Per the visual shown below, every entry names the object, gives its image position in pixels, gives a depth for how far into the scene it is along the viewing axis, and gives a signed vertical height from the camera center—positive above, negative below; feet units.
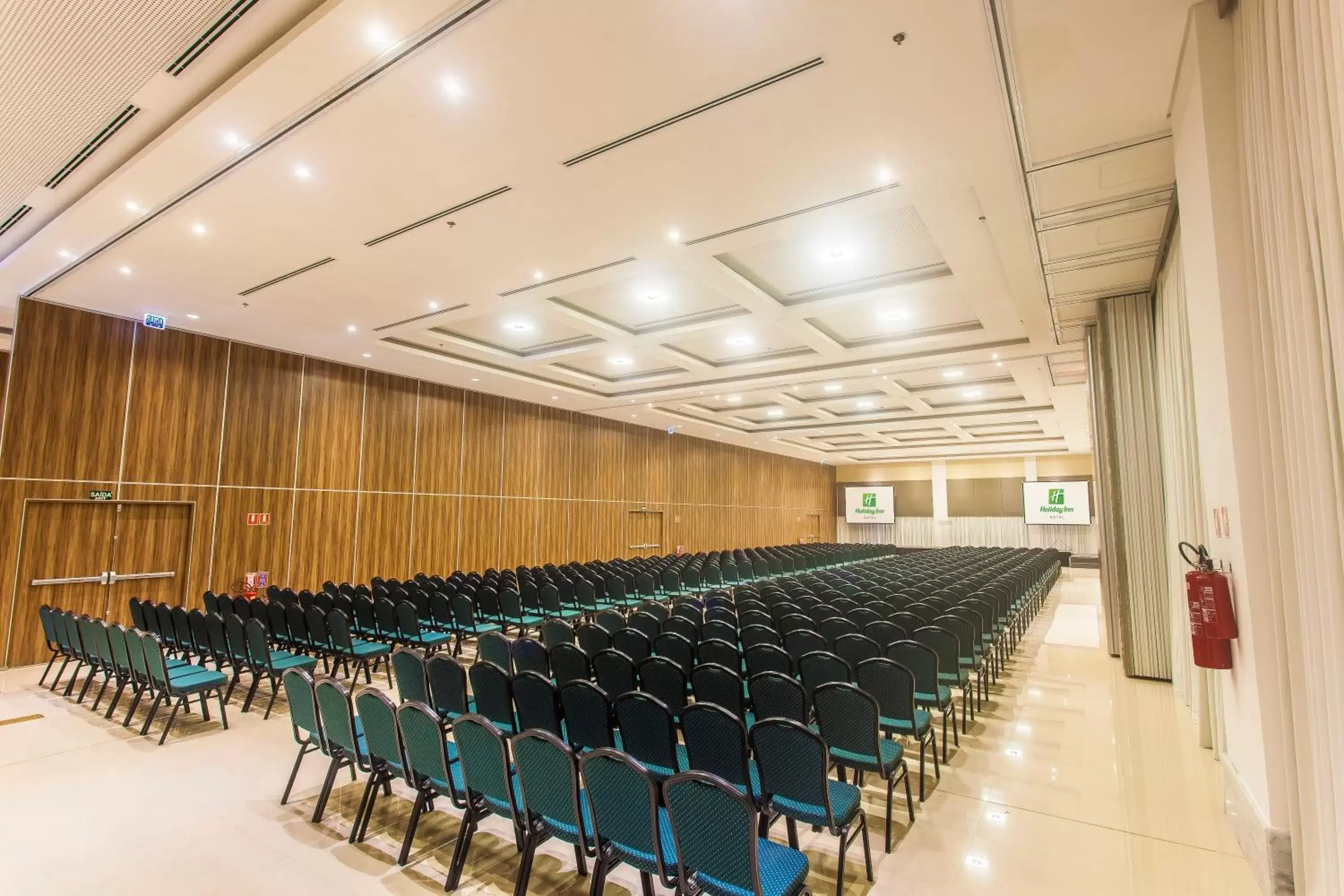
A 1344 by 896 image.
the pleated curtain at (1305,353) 7.58 +2.25
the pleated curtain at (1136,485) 24.43 +1.19
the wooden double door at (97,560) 26.25 -2.43
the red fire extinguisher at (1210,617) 11.39 -1.93
